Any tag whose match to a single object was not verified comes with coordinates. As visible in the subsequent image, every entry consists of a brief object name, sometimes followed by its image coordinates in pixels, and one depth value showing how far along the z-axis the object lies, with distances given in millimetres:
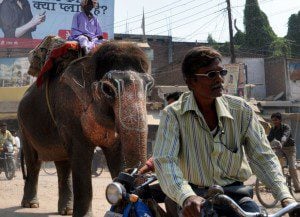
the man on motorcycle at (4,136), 17562
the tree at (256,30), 53156
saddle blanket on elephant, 7191
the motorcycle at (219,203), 2413
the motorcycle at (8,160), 17647
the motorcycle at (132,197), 3287
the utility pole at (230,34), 29578
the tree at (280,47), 48803
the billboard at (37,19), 36000
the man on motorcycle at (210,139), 3002
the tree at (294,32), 53969
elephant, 5672
